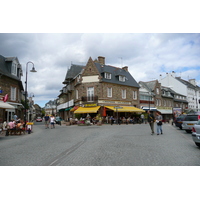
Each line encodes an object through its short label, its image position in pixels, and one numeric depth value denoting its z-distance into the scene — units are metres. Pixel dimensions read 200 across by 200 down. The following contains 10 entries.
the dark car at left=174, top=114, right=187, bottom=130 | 19.39
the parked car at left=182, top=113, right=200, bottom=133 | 15.45
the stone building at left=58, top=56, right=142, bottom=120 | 33.50
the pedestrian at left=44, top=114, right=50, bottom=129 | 24.83
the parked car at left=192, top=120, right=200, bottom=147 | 8.70
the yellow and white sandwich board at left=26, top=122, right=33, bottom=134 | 17.66
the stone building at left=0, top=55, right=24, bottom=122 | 23.14
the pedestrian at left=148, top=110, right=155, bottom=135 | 14.10
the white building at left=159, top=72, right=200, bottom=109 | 60.41
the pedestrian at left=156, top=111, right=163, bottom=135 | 13.66
